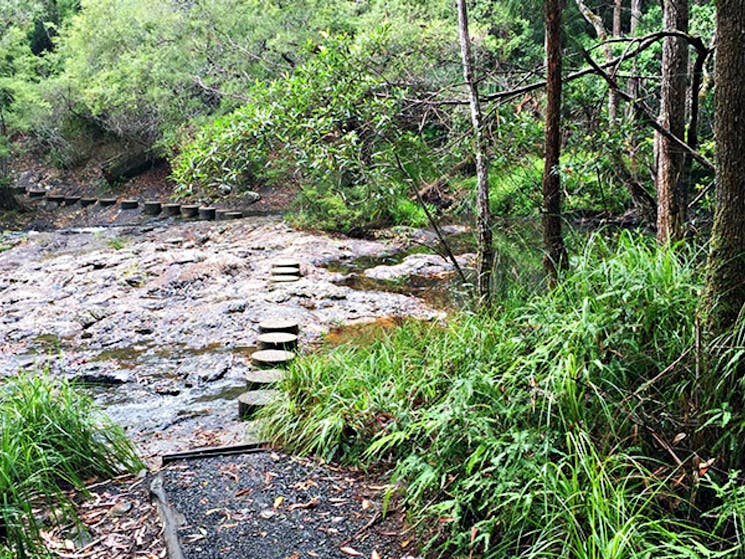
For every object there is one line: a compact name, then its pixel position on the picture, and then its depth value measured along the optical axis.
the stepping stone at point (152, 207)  17.45
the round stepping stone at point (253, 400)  4.61
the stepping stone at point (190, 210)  16.95
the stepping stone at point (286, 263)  10.19
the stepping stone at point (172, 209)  17.34
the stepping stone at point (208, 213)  16.55
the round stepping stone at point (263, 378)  4.81
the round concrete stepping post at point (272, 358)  5.13
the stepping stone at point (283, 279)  9.41
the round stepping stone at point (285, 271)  9.75
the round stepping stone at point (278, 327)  6.15
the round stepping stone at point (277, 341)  5.68
